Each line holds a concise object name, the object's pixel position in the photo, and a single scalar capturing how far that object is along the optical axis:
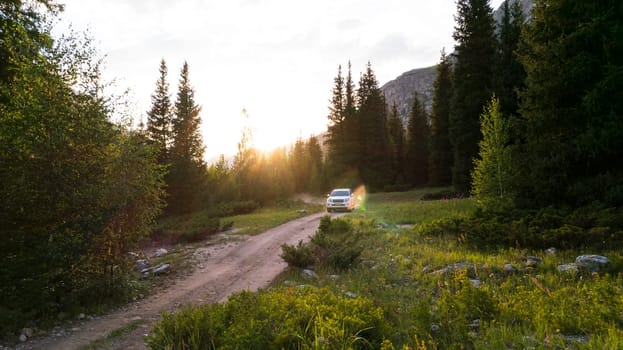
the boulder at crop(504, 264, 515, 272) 7.56
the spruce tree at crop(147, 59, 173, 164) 36.94
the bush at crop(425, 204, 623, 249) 8.73
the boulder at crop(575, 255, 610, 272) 6.89
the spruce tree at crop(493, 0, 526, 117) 27.19
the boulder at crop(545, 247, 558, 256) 8.64
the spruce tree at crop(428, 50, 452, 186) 44.12
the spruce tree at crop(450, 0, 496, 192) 32.78
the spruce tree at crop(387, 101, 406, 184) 53.94
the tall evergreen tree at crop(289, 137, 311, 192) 70.00
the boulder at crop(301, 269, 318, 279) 9.25
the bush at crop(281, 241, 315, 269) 10.28
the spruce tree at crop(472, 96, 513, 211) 16.23
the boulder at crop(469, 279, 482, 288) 6.84
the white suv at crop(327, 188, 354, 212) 27.31
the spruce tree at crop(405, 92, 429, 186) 53.31
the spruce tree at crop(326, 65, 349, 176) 53.06
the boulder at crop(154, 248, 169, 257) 14.52
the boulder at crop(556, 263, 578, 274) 6.84
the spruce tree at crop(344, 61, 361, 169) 52.34
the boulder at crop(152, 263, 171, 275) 11.01
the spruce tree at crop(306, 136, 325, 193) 59.67
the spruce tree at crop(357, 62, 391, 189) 51.31
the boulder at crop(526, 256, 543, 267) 7.74
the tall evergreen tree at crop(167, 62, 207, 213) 29.52
